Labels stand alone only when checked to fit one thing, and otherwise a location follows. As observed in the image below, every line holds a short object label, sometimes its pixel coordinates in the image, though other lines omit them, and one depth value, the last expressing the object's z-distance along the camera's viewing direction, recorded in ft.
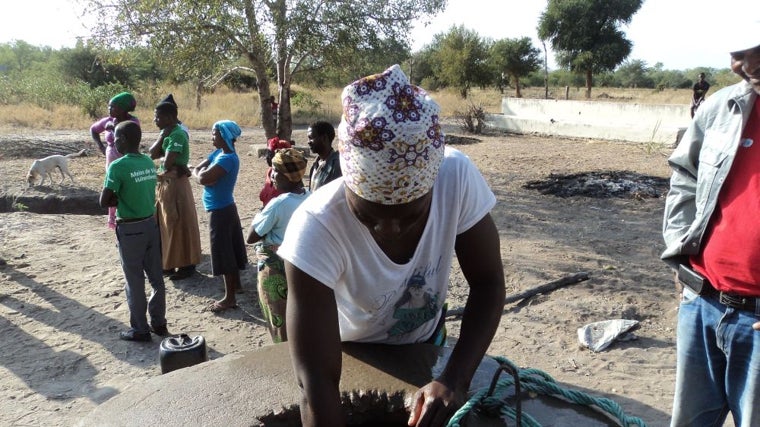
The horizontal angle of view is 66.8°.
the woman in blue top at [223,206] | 14.73
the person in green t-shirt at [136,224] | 12.91
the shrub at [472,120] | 64.08
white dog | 26.25
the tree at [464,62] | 99.96
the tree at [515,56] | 106.83
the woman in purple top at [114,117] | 16.93
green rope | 4.83
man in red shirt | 5.84
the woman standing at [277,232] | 10.61
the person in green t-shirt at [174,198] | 16.37
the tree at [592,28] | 92.43
